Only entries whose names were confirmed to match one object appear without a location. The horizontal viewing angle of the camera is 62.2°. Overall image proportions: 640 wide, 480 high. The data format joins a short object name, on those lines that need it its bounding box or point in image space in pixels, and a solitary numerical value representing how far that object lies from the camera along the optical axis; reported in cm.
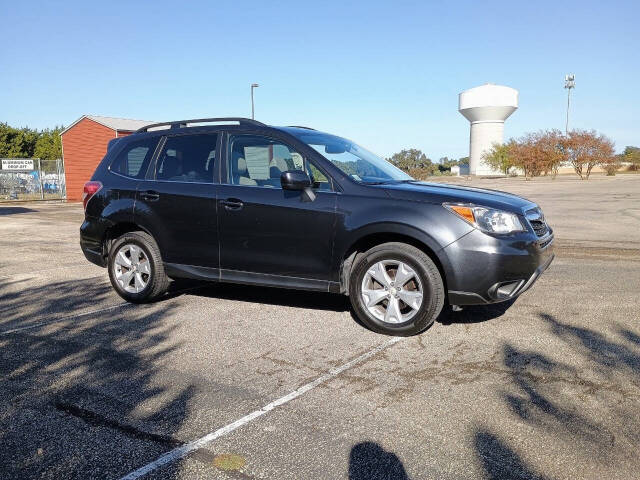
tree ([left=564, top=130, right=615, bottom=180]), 5853
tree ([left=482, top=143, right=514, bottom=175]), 8469
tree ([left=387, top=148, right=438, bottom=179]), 9319
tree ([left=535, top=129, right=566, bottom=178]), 6269
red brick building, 2959
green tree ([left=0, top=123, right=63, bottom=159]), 5991
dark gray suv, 441
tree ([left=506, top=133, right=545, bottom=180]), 6406
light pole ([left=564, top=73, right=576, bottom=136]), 8256
